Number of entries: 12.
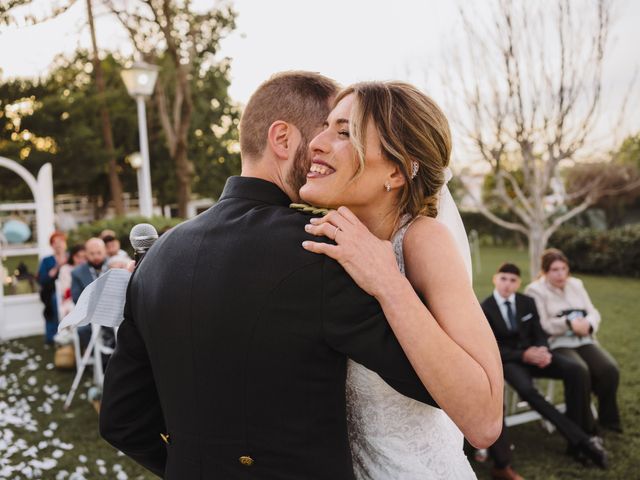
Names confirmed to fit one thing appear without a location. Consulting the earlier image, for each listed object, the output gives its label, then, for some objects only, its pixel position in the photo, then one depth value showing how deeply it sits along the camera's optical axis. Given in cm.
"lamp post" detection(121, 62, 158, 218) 1034
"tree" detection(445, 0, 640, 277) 741
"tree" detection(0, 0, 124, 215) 1988
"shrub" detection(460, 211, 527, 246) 2830
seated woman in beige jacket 571
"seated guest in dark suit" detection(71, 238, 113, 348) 756
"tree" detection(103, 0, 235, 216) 1313
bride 130
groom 127
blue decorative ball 1055
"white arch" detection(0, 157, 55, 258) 1059
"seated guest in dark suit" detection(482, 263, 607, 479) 507
